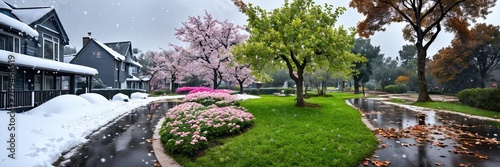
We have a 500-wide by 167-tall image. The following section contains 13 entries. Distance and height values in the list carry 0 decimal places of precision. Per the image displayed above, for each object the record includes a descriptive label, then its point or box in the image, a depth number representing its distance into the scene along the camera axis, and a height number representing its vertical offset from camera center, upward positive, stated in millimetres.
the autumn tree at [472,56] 32375 +4030
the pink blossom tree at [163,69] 39062 +2931
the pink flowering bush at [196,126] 6266 -1285
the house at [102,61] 32562 +3391
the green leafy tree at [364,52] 40000 +5278
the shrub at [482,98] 13883 -787
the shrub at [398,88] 45812 -532
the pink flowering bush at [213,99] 14495 -831
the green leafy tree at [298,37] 12611 +2498
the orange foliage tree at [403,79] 47859 +1181
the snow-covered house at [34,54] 12188 +2220
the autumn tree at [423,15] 19703 +5915
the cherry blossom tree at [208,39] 27328 +5226
